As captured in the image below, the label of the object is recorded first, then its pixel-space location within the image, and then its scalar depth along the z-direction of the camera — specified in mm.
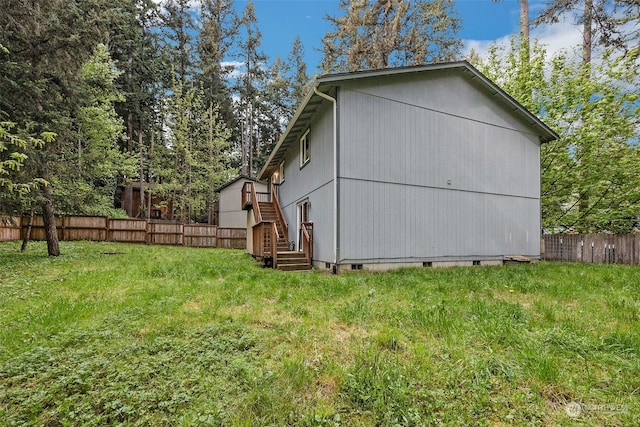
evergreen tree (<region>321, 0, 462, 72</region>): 16844
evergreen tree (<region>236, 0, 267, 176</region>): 25516
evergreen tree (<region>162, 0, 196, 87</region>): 23891
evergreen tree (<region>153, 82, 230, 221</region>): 20766
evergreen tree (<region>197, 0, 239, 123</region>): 24453
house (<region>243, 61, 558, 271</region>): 7820
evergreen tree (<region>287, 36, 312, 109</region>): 27688
